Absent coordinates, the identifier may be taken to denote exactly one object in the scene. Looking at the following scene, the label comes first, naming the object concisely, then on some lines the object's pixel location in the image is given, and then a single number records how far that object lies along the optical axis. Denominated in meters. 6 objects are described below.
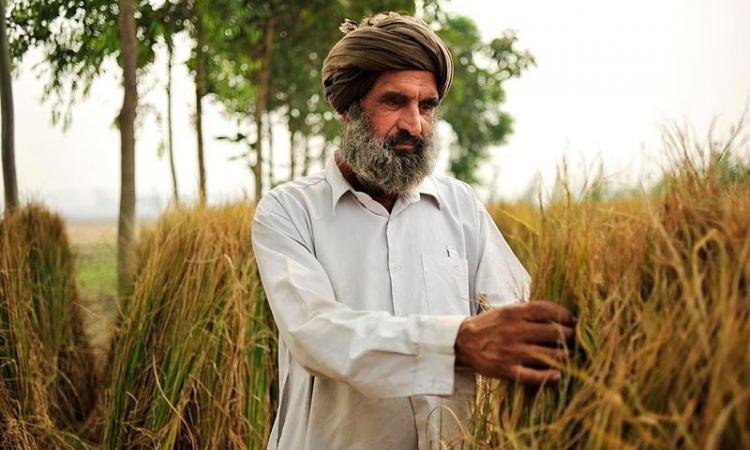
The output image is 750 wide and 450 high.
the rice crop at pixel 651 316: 1.00
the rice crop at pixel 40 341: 3.17
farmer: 1.65
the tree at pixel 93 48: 4.24
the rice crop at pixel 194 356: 3.06
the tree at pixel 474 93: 7.81
